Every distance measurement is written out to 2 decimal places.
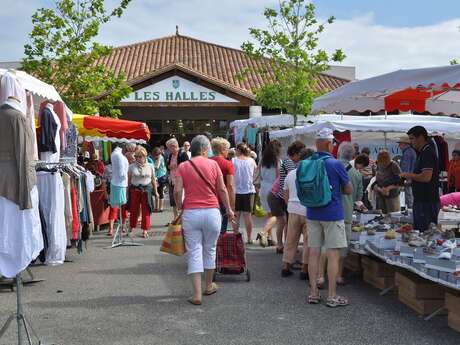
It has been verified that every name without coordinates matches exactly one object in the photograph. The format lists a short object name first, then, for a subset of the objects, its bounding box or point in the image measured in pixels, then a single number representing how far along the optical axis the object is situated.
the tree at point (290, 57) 20.25
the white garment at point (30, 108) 6.74
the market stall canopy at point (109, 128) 12.56
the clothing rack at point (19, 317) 4.99
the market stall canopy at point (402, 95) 6.68
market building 28.14
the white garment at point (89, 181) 8.61
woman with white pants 6.74
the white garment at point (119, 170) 11.62
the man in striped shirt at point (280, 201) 9.04
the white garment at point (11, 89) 5.27
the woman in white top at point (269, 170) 10.71
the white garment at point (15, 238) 4.98
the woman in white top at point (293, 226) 8.12
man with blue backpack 6.55
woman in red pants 11.72
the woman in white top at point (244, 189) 11.01
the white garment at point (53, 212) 7.21
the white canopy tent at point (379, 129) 13.24
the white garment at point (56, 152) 7.58
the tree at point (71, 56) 20.05
